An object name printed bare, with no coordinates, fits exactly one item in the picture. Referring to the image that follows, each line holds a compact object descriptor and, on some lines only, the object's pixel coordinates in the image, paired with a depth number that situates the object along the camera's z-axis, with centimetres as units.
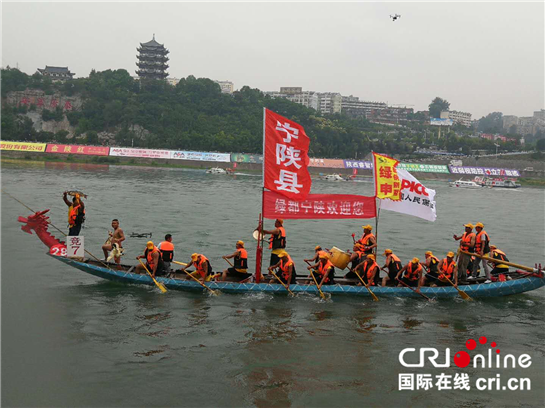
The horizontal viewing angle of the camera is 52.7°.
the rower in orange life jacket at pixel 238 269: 1485
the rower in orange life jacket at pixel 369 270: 1477
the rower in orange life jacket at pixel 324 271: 1469
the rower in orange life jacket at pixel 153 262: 1466
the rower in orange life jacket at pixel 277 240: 1458
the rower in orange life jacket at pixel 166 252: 1498
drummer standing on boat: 1502
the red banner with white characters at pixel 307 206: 1373
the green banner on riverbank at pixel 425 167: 7994
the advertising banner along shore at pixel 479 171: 8262
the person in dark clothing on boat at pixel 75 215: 1563
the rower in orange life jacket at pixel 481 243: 1555
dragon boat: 1455
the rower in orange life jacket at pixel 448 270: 1527
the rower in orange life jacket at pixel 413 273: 1497
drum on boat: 1533
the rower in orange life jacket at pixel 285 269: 1452
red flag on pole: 1356
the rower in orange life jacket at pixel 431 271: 1516
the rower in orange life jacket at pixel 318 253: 1475
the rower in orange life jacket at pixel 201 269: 1466
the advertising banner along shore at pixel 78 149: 7088
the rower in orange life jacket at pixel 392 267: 1514
